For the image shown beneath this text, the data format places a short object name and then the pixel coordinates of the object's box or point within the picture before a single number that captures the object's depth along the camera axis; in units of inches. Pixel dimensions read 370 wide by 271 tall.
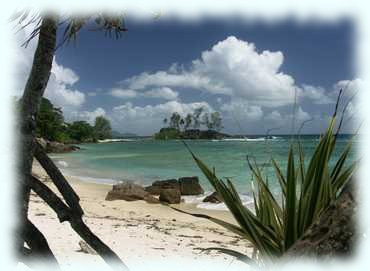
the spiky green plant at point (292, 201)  52.6
